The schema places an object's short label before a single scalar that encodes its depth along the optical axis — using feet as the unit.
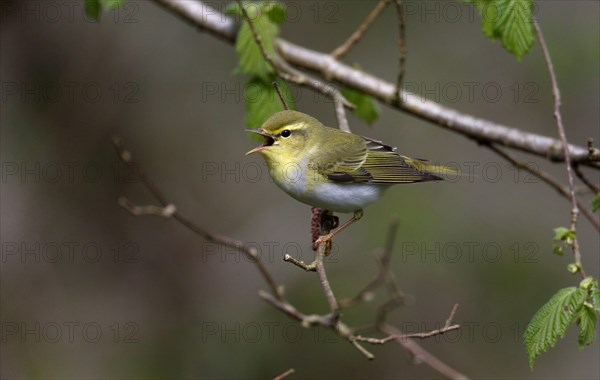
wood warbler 27.12
